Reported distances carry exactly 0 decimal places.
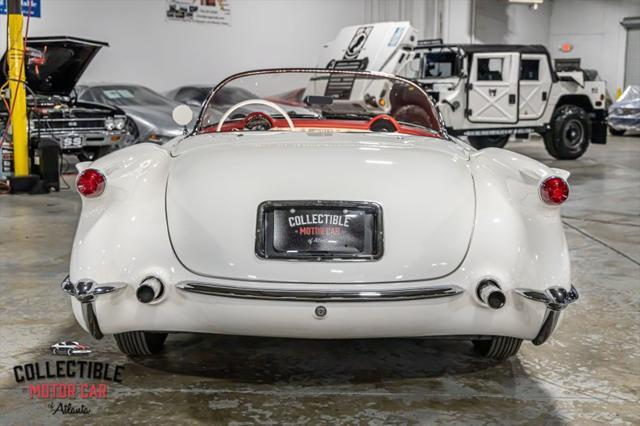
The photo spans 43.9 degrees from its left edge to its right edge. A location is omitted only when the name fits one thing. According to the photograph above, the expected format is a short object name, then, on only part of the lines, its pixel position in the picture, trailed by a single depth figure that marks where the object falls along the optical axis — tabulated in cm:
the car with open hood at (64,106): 884
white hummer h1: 1223
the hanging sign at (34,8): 1336
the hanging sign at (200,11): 1596
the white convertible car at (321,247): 251
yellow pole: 788
